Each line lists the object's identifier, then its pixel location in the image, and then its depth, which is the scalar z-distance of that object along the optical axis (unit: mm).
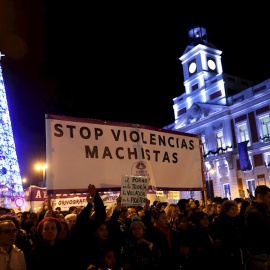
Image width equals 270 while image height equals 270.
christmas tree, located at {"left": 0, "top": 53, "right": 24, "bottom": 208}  17406
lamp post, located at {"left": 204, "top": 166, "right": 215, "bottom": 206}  30369
